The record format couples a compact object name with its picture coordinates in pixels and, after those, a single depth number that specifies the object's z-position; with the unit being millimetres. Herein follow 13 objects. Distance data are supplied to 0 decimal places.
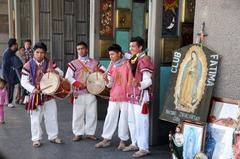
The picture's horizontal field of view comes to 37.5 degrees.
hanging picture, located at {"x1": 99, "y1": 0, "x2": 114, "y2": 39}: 6797
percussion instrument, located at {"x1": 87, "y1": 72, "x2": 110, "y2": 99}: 5562
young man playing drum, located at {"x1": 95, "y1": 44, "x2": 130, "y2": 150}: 5215
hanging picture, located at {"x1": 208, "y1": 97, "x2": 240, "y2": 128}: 3835
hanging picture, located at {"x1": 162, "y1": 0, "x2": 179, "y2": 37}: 5395
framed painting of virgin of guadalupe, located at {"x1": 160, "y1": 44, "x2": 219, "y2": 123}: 4109
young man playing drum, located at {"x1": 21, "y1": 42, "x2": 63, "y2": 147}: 5312
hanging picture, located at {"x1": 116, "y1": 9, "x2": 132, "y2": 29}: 6945
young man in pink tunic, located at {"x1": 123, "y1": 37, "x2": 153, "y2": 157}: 4793
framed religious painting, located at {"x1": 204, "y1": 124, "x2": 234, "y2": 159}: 3861
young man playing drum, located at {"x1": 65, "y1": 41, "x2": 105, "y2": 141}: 5598
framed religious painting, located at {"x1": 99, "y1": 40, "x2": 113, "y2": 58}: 6930
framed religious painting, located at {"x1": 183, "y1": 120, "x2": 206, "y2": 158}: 4055
